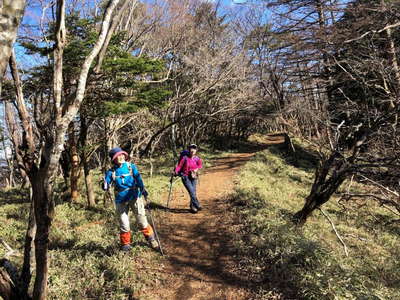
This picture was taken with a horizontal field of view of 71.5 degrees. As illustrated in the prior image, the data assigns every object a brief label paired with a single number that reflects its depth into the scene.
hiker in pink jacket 7.70
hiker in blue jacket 5.26
